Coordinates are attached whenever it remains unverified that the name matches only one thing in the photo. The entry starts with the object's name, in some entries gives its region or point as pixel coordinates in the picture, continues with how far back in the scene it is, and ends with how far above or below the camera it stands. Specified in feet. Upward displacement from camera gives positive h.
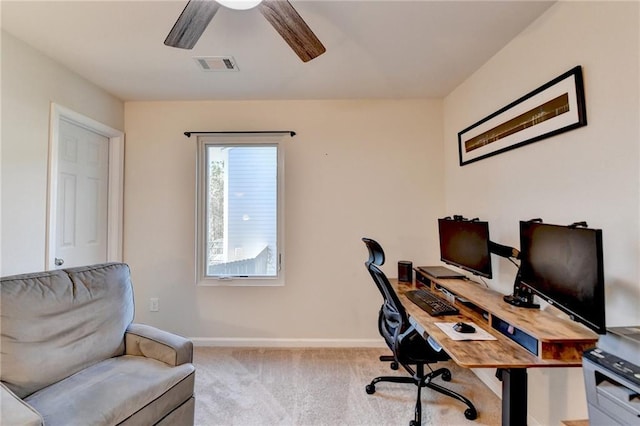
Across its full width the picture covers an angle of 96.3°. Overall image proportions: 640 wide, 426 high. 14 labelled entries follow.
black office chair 5.76 -2.57
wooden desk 3.87 -1.90
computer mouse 4.76 -1.83
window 9.55 +0.37
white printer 2.58 -1.54
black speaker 8.43 -1.55
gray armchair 4.12 -2.32
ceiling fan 4.23 +3.17
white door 7.53 +0.74
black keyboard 5.65 -1.78
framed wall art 4.68 +1.99
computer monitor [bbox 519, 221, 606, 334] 3.48 -0.72
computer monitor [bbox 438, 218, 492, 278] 6.20 -0.63
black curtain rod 9.41 +2.91
